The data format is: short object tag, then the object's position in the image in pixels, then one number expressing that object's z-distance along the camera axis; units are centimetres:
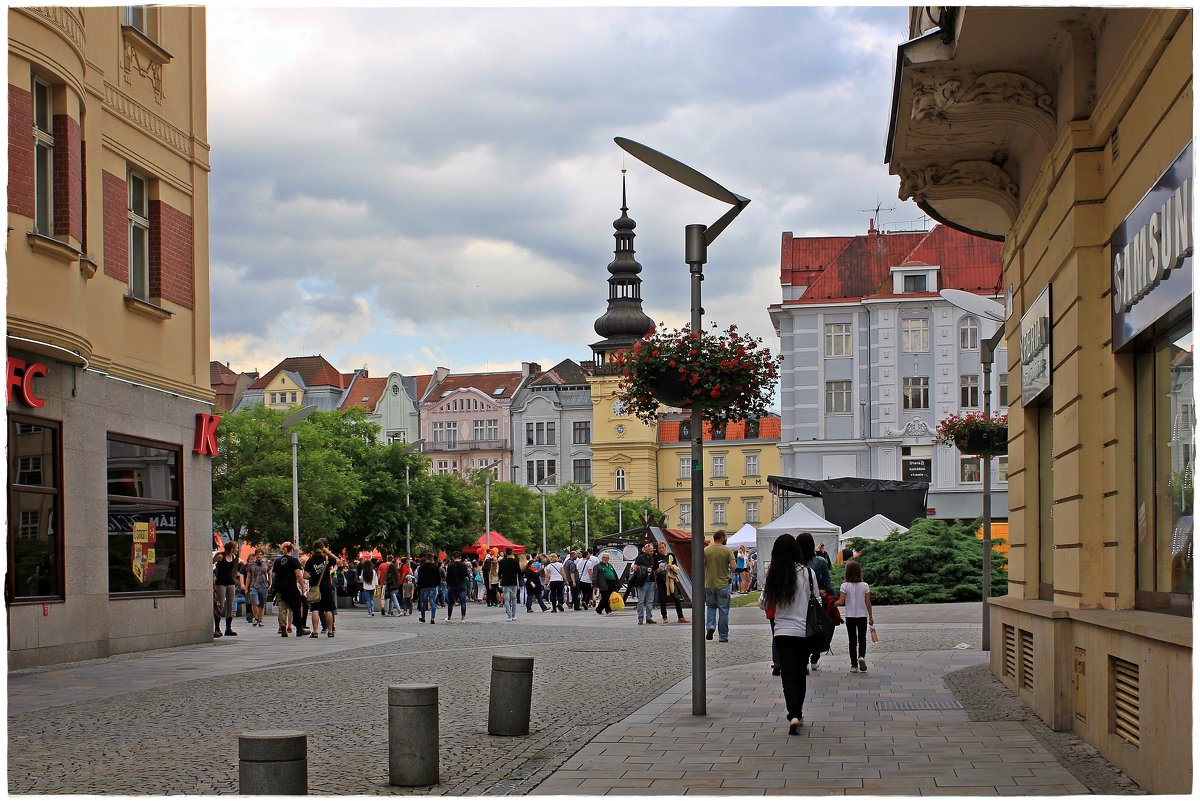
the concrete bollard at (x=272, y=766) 749
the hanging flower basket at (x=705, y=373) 1346
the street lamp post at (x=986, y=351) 1848
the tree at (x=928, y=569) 3659
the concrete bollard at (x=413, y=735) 913
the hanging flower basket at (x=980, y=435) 2167
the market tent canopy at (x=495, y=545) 6153
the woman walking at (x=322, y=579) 2633
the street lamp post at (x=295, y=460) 4160
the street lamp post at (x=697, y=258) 1266
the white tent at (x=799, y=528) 4268
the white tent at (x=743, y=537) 5716
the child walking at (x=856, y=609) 1734
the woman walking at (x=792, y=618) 1148
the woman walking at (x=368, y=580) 4053
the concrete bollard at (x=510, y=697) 1152
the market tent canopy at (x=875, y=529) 4597
